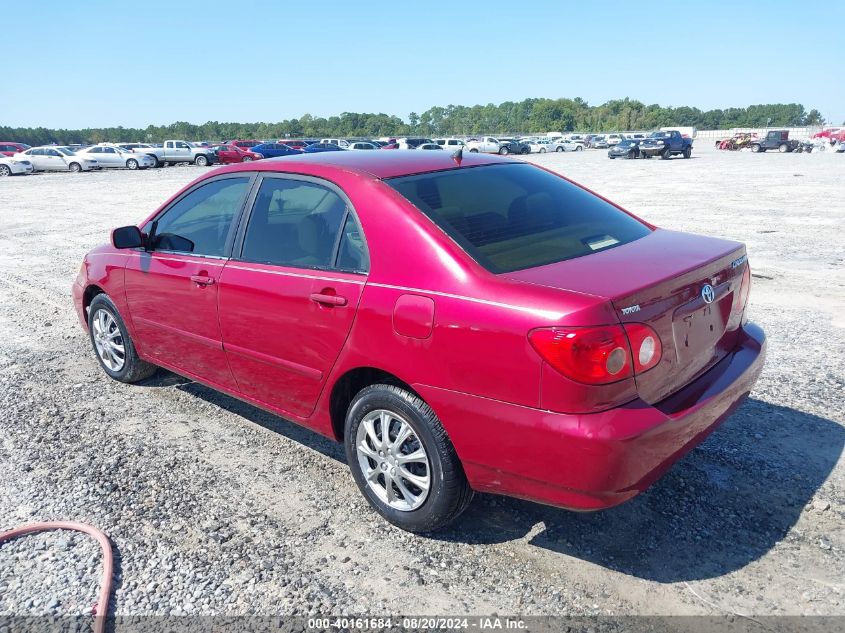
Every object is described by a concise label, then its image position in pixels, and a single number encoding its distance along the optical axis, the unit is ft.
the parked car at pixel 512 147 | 176.65
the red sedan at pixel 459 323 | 8.18
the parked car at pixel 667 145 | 130.11
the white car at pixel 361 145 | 155.18
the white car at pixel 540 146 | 200.75
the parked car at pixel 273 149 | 145.28
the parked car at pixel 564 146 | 206.39
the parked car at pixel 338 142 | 169.15
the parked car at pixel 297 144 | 166.91
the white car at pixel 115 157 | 132.57
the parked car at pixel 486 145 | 180.37
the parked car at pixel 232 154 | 138.51
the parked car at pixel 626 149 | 134.10
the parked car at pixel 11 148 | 147.70
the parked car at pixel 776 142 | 165.07
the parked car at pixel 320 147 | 156.52
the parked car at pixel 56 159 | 129.18
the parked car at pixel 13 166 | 123.34
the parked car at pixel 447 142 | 166.91
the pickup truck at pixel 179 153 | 143.02
